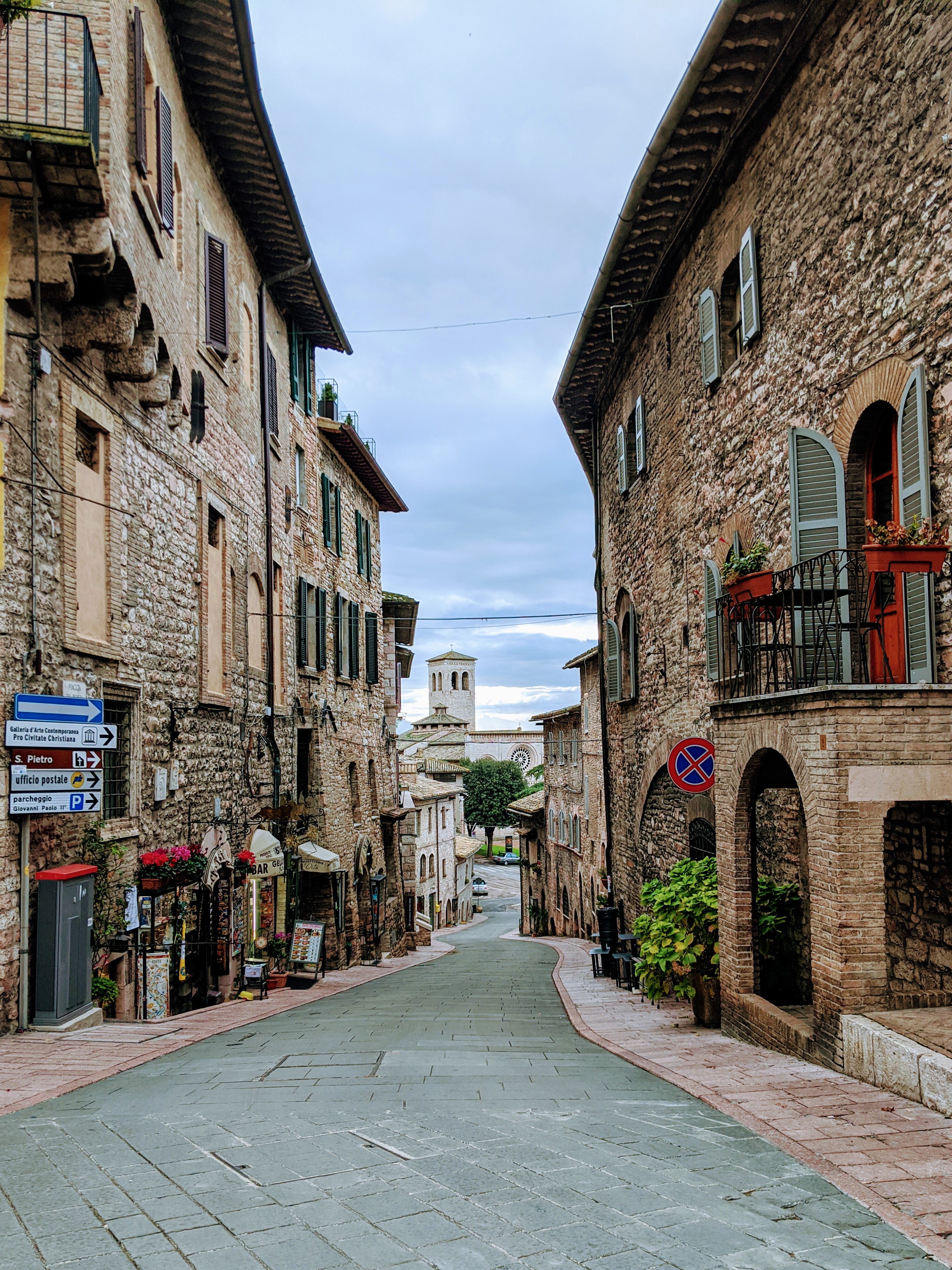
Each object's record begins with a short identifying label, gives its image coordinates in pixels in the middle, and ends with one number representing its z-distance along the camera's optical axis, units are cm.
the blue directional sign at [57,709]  864
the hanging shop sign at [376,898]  2547
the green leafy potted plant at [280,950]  1680
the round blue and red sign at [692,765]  1094
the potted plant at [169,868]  1125
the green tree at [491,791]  8594
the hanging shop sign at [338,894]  2044
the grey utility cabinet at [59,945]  875
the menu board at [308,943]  1555
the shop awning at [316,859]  1817
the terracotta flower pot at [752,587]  827
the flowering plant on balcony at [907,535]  681
